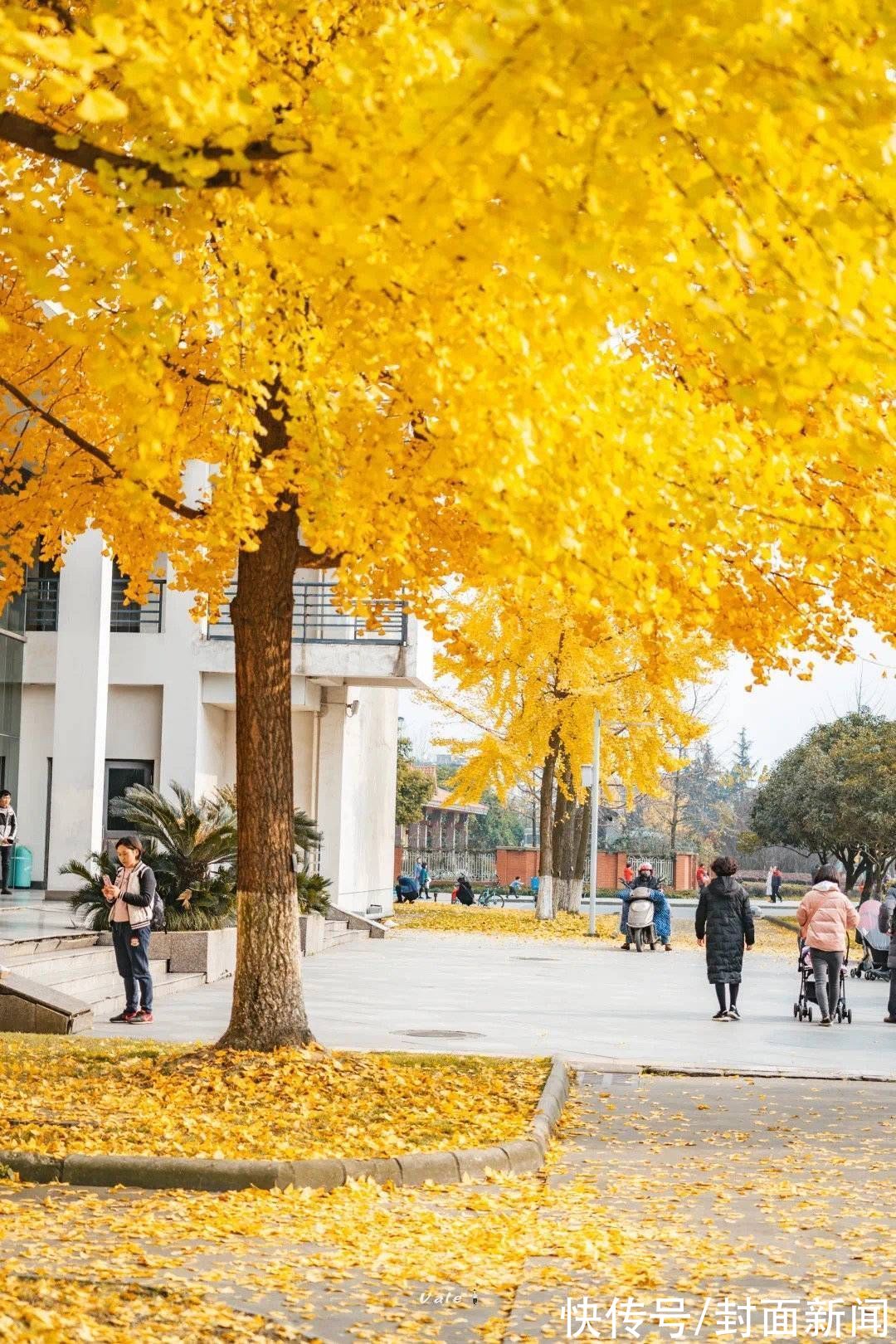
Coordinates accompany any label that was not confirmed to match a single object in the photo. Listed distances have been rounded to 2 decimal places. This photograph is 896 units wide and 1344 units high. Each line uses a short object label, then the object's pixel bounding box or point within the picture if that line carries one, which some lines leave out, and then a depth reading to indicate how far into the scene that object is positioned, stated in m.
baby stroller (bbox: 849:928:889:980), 23.34
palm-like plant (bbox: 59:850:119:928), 18.42
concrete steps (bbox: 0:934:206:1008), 15.08
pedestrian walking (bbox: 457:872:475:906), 49.62
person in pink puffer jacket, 16.19
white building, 25.05
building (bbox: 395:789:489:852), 88.56
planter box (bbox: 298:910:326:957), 23.89
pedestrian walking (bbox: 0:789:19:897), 22.73
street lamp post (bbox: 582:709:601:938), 34.19
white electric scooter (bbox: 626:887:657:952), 29.42
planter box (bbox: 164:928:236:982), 18.36
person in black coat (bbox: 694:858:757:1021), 16.58
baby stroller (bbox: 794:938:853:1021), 16.98
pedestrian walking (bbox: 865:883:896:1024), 16.44
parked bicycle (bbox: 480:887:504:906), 54.78
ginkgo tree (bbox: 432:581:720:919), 34.81
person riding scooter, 29.56
